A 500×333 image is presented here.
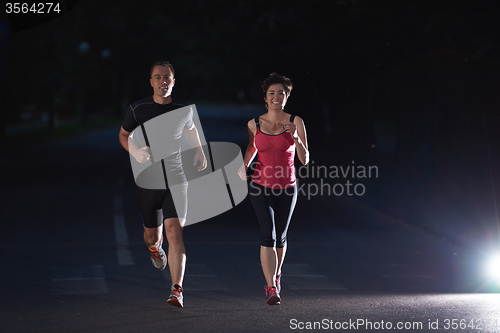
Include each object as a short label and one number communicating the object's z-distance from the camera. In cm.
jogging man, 1359
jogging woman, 1374
